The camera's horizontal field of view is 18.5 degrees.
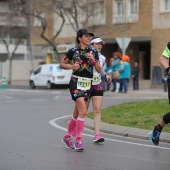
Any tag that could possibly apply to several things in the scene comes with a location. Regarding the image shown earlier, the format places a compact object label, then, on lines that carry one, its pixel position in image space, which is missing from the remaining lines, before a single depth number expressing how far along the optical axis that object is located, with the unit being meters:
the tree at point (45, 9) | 35.50
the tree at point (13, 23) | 38.41
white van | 33.25
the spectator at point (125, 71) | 24.72
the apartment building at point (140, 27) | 34.69
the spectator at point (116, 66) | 25.14
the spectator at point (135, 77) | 30.14
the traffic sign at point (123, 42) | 27.31
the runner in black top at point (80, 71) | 8.59
